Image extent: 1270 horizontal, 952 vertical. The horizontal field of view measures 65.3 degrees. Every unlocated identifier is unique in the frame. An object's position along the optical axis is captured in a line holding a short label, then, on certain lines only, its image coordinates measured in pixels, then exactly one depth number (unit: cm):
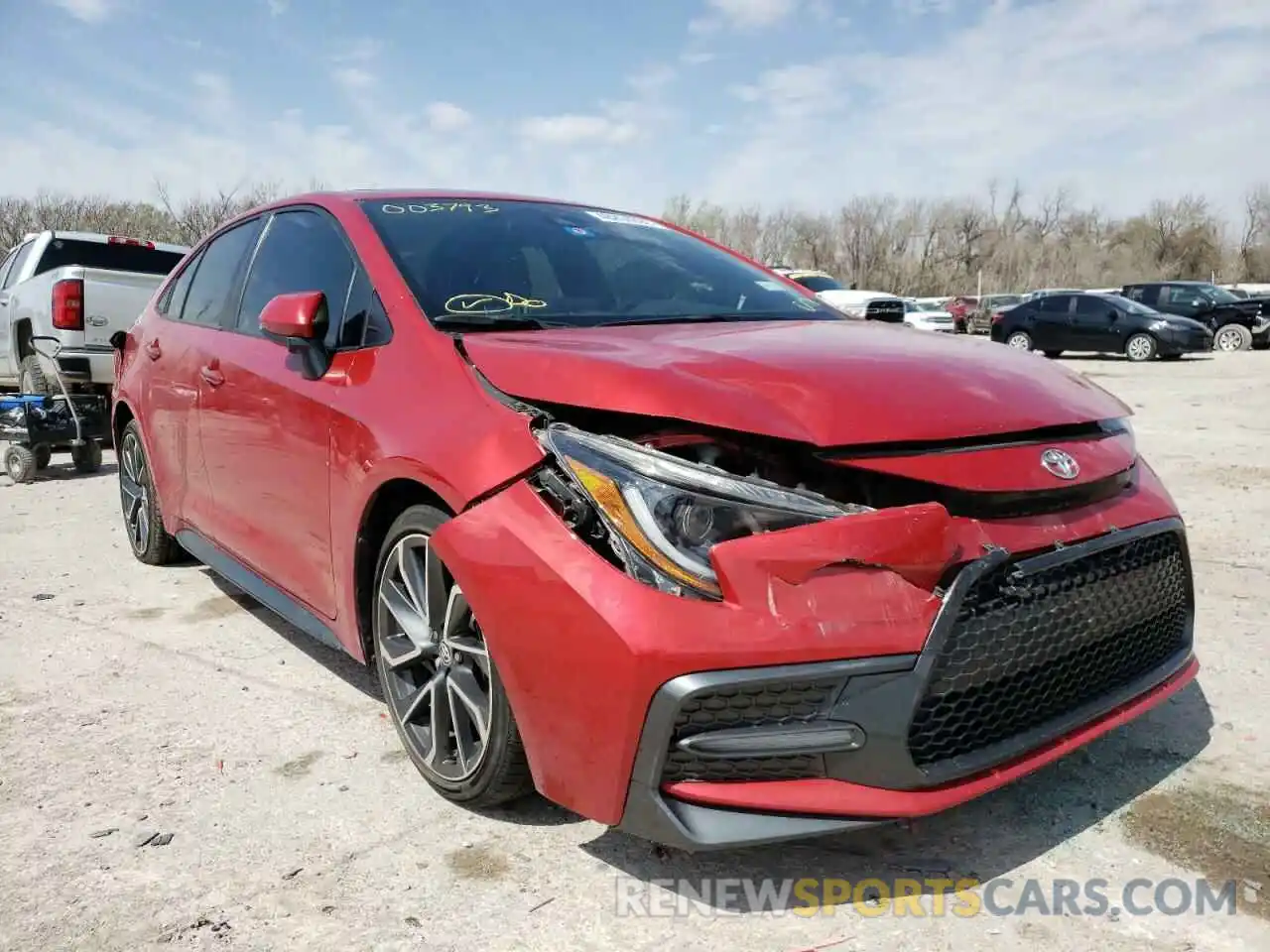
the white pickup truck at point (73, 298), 834
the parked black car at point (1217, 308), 2270
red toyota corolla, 185
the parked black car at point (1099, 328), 1988
